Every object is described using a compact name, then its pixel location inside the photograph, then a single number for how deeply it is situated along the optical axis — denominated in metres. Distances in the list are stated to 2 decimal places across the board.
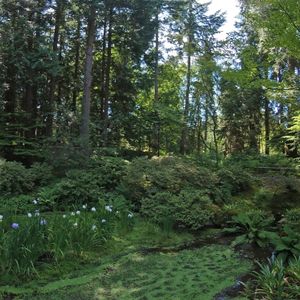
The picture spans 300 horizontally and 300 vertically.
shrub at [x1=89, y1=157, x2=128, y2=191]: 8.75
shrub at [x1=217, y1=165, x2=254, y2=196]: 8.48
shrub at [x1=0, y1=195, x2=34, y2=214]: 6.95
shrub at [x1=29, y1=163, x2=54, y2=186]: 9.09
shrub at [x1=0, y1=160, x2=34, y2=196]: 8.38
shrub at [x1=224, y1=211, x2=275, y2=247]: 5.30
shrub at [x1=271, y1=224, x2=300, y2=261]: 4.34
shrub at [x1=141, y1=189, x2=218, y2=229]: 6.26
